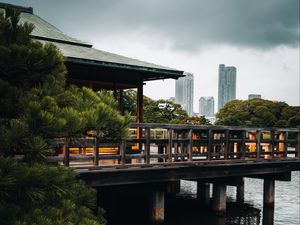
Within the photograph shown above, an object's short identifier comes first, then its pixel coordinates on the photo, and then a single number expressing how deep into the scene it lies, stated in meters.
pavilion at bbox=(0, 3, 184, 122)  14.29
